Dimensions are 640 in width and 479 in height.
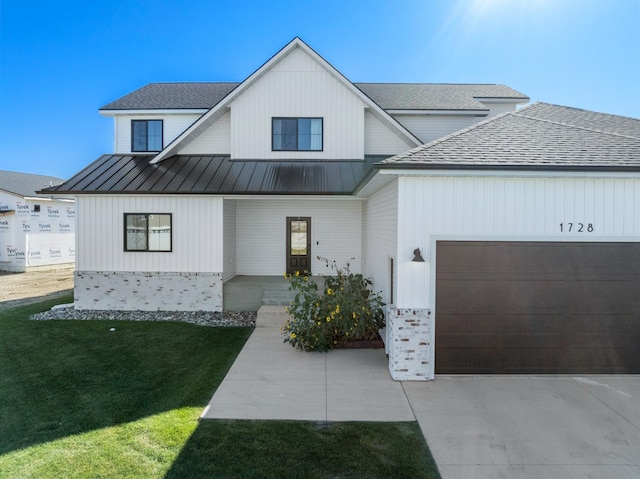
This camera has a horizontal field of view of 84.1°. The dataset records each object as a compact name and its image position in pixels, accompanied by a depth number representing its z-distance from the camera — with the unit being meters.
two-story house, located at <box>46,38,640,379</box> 6.26
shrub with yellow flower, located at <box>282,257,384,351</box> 7.83
